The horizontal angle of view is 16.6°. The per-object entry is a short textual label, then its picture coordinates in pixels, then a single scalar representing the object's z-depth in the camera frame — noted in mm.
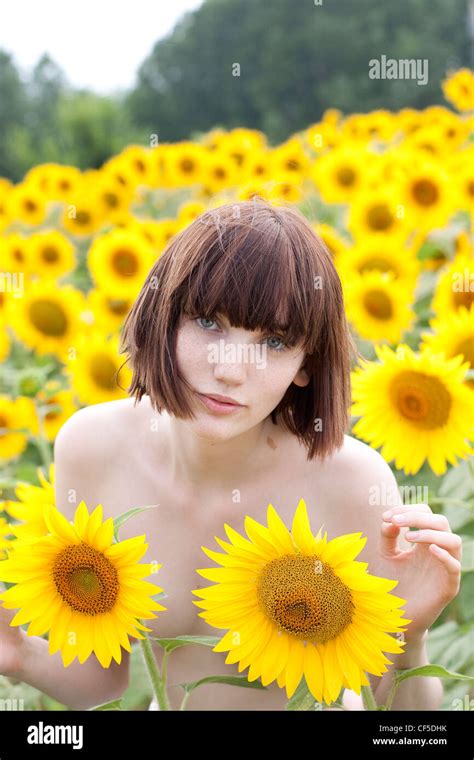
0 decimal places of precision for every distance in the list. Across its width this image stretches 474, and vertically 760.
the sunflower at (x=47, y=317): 2696
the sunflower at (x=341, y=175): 3476
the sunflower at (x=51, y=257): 3269
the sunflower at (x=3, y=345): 2604
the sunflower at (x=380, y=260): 2447
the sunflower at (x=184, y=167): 4270
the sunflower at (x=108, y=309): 2658
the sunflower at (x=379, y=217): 2786
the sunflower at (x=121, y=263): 2778
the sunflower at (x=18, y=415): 2200
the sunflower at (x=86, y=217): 3806
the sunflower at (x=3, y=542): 1304
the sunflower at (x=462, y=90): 4352
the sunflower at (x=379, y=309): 2246
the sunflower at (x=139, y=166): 4352
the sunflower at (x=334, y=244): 2544
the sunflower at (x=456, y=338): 1808
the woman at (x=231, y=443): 1352
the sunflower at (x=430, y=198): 2860
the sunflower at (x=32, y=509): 1394
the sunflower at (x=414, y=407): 1611
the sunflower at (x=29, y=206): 4243
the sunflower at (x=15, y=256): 3263
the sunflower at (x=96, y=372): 2258
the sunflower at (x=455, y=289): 2018
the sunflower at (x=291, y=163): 3940
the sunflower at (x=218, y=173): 4030
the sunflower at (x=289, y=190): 3463
